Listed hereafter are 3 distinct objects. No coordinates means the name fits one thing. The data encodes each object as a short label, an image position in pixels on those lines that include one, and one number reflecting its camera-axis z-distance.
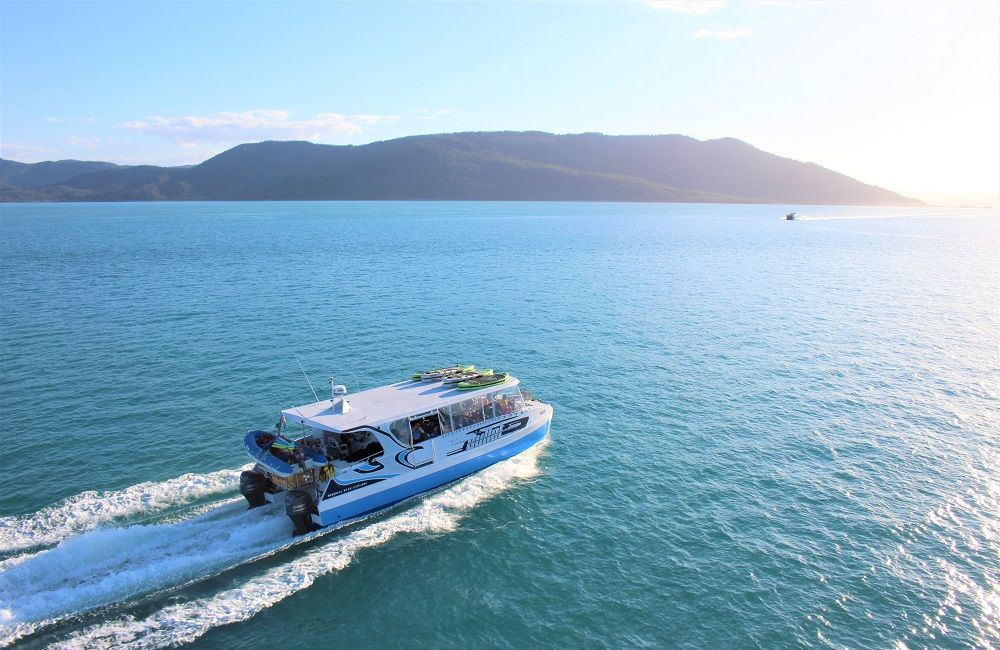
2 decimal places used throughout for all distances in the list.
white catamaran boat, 23.06
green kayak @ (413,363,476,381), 29.23
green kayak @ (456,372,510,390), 27.97
